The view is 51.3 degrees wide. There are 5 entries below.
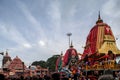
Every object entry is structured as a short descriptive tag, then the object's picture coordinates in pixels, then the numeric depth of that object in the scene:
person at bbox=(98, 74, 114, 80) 2.72
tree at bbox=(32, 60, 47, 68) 60.26
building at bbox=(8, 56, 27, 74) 38.97
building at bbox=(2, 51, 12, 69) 41.91
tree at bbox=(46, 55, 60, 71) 58.06
